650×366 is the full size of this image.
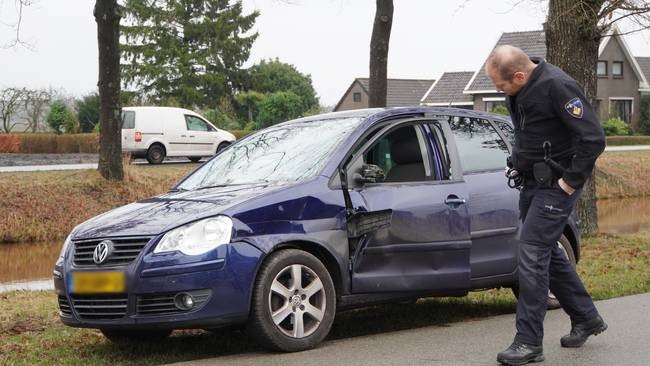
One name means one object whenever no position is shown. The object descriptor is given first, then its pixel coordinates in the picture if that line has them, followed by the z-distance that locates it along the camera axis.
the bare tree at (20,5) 18.41
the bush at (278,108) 57.81
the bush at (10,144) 36.69
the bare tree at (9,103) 42.55
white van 30.20
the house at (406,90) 73.75
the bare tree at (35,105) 43.12
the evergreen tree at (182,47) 65.62
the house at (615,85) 60.03
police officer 5.81
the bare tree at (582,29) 13.36
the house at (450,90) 63.73
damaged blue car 6.18
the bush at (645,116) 61.44
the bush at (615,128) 55.25
